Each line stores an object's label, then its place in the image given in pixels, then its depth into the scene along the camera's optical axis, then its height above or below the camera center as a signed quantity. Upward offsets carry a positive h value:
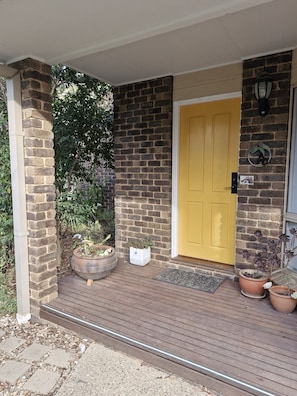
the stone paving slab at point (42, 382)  1.81 -1.44
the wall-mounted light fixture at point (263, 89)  2.60 +0.77
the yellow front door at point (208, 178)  3.18 -0.09
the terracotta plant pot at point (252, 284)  2.61 -1.09
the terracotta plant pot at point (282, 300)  2.33 -1.11
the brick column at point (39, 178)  2.44 -0.07
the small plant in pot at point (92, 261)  2.98 -0.99
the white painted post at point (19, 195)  2.41 -0.23
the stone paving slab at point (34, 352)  2.11 -1.44
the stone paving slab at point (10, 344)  2.22 -1.44
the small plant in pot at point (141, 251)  3.55 -1.05
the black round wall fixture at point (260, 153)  2.72 +0.18
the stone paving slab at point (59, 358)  2.04 -1.43
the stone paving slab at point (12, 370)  1.91 -1.44
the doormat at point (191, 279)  2.92 -1.23
